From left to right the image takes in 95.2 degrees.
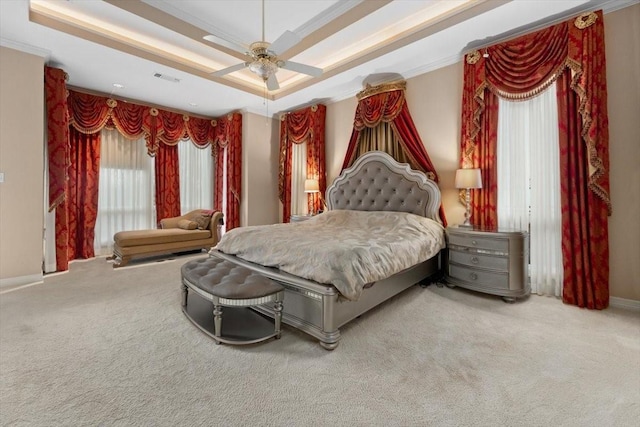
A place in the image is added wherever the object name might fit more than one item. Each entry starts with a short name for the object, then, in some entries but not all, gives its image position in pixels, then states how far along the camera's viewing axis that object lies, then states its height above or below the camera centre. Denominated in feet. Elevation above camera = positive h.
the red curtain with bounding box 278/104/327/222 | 18.56 +4.92
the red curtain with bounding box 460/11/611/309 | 9.39 +3.08
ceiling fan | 8.72 +5.29
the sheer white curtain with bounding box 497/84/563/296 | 10.63 +1.33
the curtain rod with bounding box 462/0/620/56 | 9.36 +6.87
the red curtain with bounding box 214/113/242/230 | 20.75 +4.10
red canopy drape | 13.99 +5.18
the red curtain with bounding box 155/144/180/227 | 19.92 +2.75
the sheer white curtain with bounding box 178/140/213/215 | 21.42 +3.35
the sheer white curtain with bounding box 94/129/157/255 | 17.97 +2.13
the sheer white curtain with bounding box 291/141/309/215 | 20.44 +2.86
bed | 7.28 -0.87
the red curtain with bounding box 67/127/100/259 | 16.43 +1.83
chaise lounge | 15.32 -0.92
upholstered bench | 7.04 -1.76
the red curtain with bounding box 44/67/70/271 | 13.52 +3.77
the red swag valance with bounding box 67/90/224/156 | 16.31 +6.40
